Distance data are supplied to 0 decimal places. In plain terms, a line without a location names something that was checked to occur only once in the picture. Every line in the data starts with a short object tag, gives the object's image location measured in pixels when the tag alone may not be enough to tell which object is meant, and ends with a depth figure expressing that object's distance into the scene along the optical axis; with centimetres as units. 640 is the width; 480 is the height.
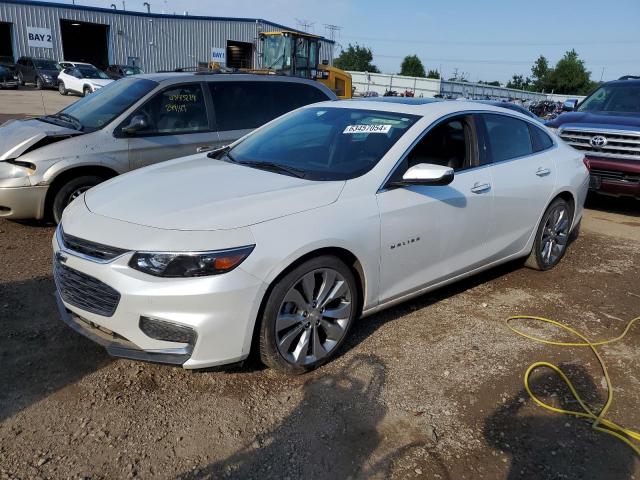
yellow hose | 291
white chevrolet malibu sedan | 281
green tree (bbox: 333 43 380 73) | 11612
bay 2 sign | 3628
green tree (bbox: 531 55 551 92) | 8631
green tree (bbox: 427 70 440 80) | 9994
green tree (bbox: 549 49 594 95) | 8169
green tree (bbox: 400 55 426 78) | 9672
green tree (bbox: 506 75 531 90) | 9645
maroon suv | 751
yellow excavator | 1808
